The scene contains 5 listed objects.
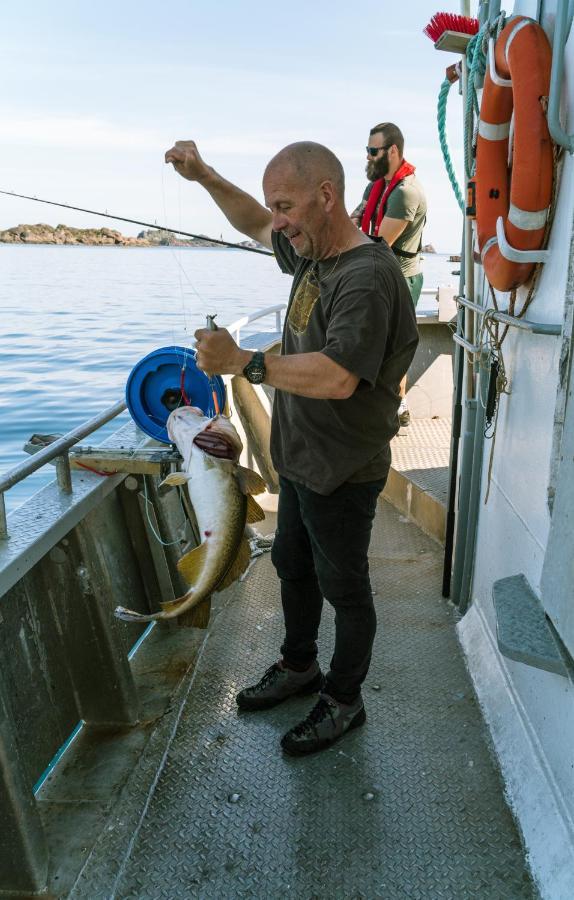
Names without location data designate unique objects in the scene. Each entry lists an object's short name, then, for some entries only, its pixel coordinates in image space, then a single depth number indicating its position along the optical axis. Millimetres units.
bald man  2281
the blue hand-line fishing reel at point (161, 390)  3377
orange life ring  2234
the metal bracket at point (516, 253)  2369
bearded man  5176
